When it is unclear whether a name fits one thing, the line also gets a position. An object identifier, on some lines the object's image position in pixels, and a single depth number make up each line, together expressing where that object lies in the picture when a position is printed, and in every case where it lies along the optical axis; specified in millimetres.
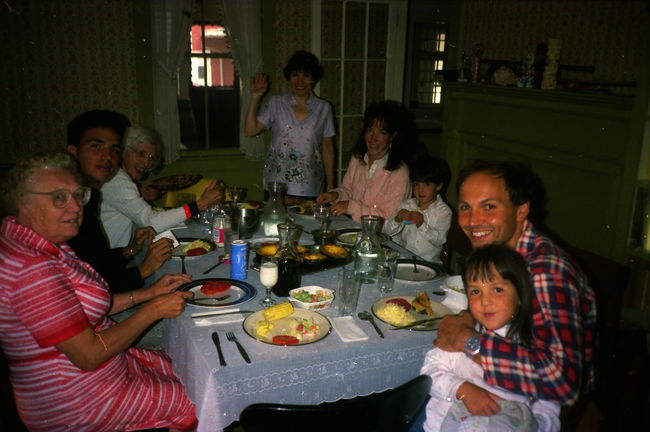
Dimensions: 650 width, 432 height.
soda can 2035
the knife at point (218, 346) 1450
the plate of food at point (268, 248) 2279
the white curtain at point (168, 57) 4500
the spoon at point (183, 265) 2157
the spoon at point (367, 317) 1691
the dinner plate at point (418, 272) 2133
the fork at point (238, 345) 1475
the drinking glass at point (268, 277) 1817
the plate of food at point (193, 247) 2320
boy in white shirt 2738
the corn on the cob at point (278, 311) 1698
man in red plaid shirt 1323
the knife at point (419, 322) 1687
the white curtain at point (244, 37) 4711
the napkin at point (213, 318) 1689
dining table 1452
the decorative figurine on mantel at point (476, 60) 4473
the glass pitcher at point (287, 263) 1913
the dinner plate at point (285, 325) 1599
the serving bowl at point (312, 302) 1805
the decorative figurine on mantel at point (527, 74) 3955
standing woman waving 3932
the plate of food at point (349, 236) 2535
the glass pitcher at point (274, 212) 2658
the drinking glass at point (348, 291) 1759
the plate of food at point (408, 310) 1728
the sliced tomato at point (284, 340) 1565
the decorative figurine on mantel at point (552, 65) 3793
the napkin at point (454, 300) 1851
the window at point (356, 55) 5055
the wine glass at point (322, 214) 2670
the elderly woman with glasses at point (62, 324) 1422
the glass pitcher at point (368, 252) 2112
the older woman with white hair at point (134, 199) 2637
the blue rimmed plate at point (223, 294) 1816
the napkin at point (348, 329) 1617
